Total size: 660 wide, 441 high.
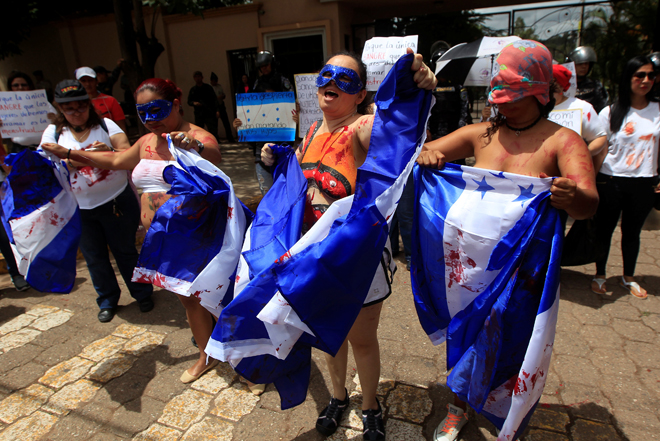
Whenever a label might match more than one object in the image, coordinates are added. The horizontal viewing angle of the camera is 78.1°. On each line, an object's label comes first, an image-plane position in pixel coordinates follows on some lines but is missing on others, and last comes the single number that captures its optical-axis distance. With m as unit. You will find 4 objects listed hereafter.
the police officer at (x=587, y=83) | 4.58
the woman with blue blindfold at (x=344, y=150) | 1.95
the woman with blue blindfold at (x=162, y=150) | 2.60
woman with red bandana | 1.70
